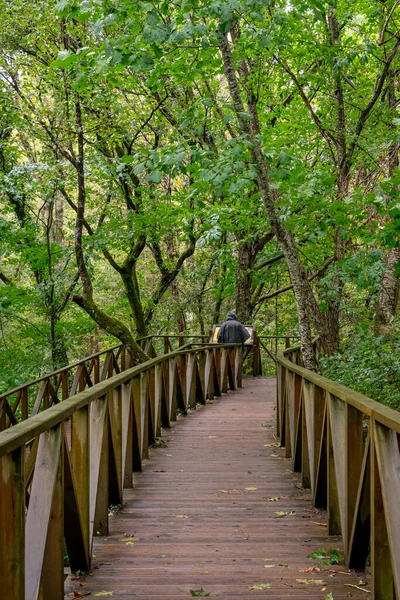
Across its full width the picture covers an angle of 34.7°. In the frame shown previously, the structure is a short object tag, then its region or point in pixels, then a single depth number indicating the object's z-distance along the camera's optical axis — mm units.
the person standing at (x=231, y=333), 16000
